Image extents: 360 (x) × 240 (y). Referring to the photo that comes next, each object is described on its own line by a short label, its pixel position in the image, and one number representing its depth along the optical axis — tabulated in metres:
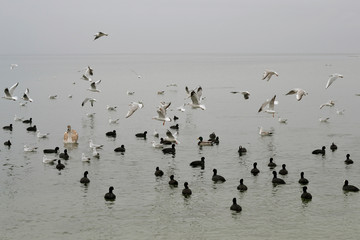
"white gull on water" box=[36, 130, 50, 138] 46.44
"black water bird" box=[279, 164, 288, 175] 32.69
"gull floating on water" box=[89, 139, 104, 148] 40.00
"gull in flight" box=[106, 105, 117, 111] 67.19
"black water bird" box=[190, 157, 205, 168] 35.34
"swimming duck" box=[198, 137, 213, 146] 42.25
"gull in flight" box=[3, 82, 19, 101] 39.96
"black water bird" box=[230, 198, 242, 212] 26.23
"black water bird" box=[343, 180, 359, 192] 29.25
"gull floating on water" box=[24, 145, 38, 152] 40.47
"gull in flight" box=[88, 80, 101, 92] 43.67
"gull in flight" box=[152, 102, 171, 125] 33.88
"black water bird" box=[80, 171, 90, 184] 31.55
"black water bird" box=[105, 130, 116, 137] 47.50
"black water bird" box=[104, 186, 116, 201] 28.34
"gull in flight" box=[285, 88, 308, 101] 35.47
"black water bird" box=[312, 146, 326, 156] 38.66
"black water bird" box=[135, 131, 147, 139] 46.47
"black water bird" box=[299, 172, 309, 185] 30.75
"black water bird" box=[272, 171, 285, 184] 30.78
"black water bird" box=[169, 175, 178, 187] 30.80
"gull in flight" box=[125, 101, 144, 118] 30.75
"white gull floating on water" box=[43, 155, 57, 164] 36.50
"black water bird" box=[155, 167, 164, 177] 32.91
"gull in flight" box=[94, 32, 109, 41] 37.13
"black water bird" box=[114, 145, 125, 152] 40.19
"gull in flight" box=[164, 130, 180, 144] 37.49
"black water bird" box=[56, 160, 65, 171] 34.97
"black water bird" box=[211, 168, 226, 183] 31.41
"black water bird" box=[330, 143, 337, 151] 40.00
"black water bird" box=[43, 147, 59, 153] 40.19
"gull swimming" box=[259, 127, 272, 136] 47.12
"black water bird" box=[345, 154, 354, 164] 35.69
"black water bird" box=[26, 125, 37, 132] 50.50
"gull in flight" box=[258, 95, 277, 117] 41.44
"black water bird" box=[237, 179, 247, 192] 29.59
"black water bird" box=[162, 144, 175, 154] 39.62
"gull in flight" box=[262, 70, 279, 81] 39.14
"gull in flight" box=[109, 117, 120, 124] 55.85
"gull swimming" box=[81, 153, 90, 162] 36.83
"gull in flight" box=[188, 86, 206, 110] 31.88
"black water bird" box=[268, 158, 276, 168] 34.91
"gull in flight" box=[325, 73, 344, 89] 38.78
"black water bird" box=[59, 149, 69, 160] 37.74
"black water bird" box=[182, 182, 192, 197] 28.91
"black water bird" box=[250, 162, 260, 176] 33.09
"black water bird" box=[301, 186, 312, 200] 27.88
